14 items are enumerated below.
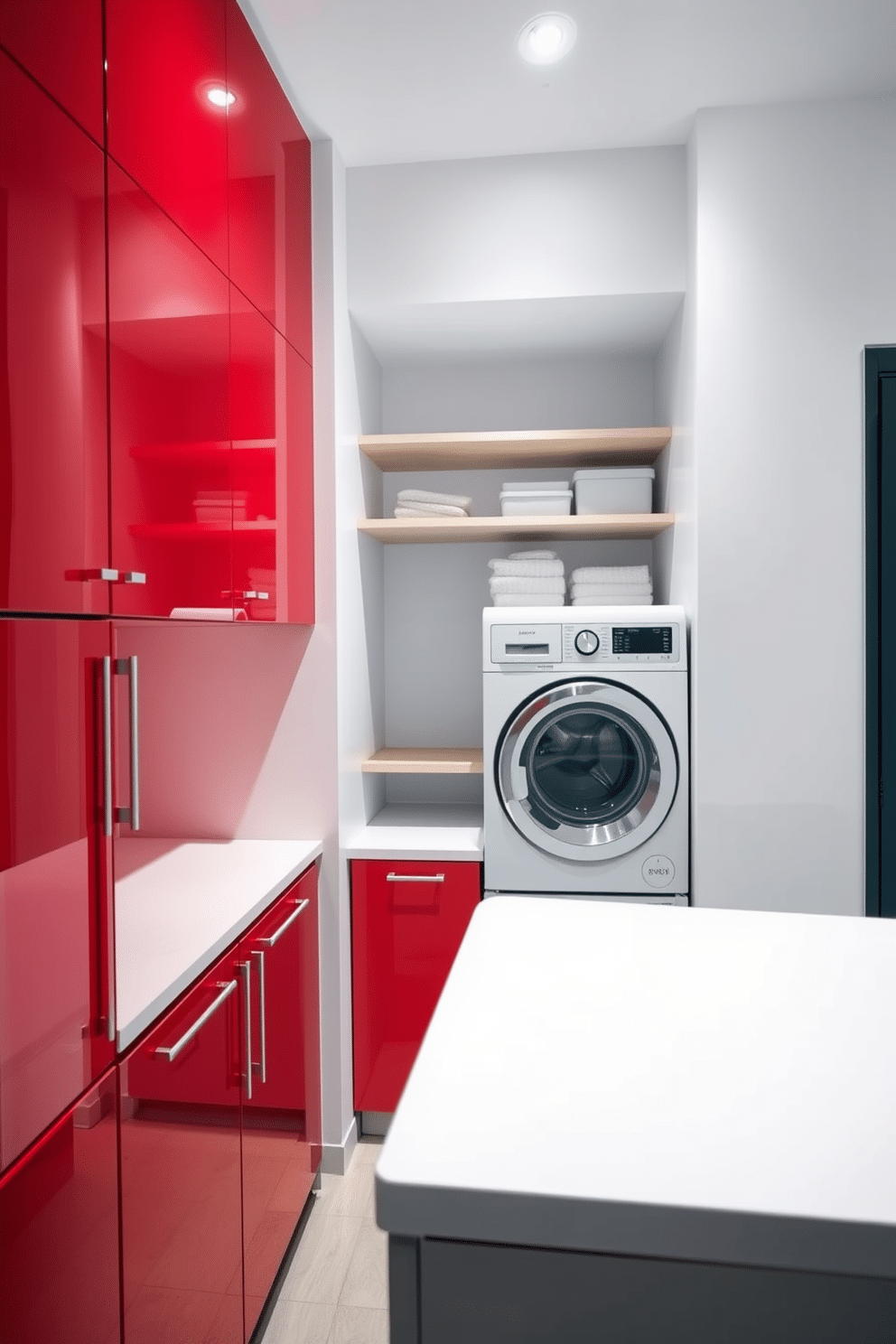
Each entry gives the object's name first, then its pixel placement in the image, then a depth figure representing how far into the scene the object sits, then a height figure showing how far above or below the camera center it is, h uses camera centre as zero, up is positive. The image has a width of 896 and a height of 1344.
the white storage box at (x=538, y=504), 2.67 +0.47
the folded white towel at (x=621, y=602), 2.67 +0.16
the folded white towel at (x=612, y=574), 2.68 +0.25
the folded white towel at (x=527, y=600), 2.70 +0.17
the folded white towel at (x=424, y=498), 2.72 +0.50
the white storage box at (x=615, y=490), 2.69 +0.52
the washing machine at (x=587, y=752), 2.35 -0.28
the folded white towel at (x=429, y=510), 2.70 +0.46
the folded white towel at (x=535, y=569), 2.71 +0.27
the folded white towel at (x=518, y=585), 2.70 +0.22
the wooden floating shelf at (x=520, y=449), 2.56 +0.65
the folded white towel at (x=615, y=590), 2.68 +0.20
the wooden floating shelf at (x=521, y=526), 2.54 +0.39
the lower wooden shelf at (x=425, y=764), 2.59 -0.34
